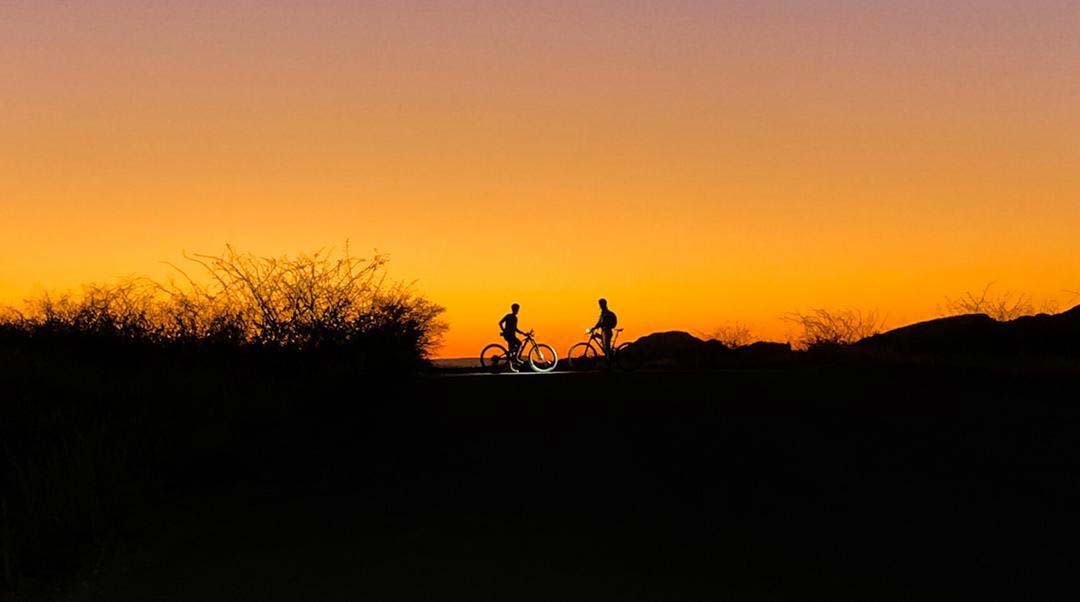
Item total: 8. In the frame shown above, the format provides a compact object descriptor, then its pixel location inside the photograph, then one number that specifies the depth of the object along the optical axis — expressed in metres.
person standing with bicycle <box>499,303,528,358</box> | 39.44
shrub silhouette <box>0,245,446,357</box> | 33.69
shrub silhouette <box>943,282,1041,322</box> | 39.16
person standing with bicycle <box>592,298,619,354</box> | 39.00
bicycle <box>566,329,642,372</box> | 39.06
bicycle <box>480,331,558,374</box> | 39.38
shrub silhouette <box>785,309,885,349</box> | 42.72
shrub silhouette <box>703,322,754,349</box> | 48.38
